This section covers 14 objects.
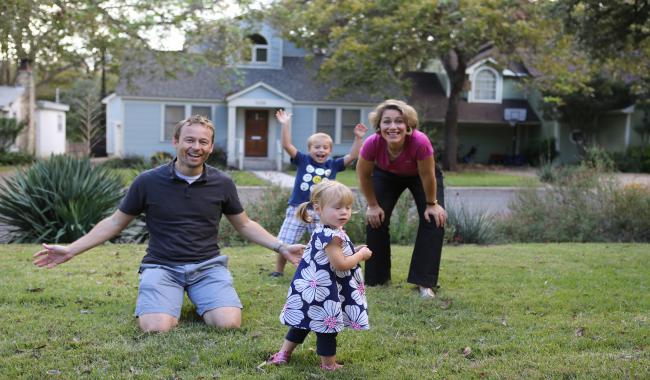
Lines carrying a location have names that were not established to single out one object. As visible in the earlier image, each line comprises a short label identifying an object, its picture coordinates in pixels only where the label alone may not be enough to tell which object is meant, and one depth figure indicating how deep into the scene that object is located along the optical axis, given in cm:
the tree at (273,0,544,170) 2319
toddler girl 404
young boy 697
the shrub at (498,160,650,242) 1102
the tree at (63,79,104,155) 1278
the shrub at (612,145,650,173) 3045
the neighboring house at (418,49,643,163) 3372
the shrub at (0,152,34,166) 2767
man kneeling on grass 496
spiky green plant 976
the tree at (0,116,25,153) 2842
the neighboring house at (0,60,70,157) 3138
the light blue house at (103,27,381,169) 2923
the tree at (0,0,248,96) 1015
